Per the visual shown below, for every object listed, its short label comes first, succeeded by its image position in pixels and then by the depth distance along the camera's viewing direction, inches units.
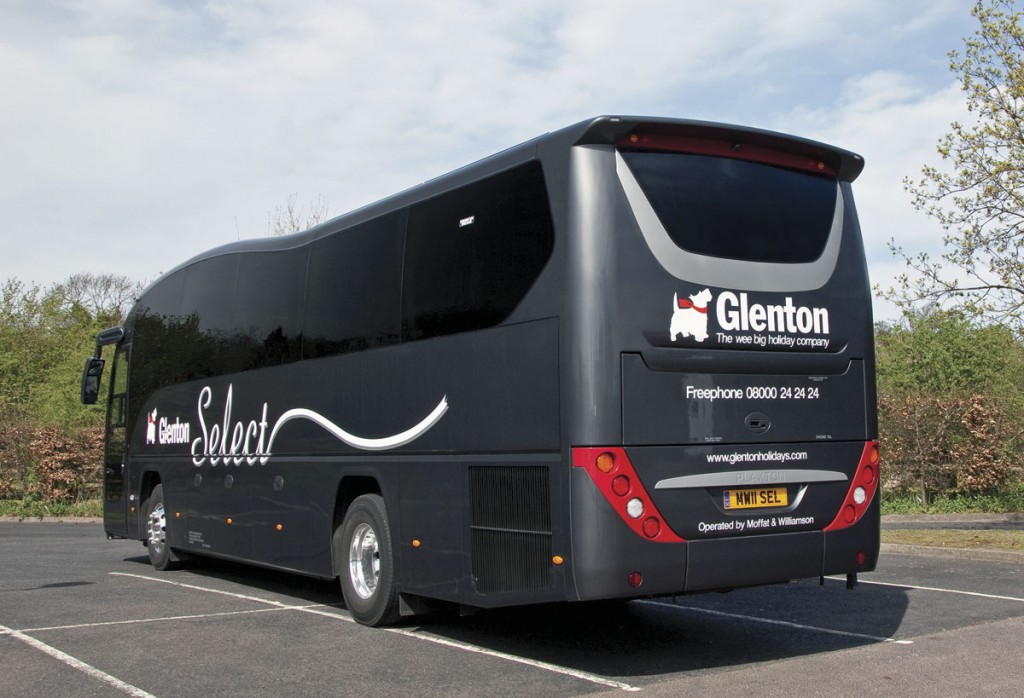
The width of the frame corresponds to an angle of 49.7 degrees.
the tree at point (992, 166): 717.9
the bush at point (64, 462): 1015.6
